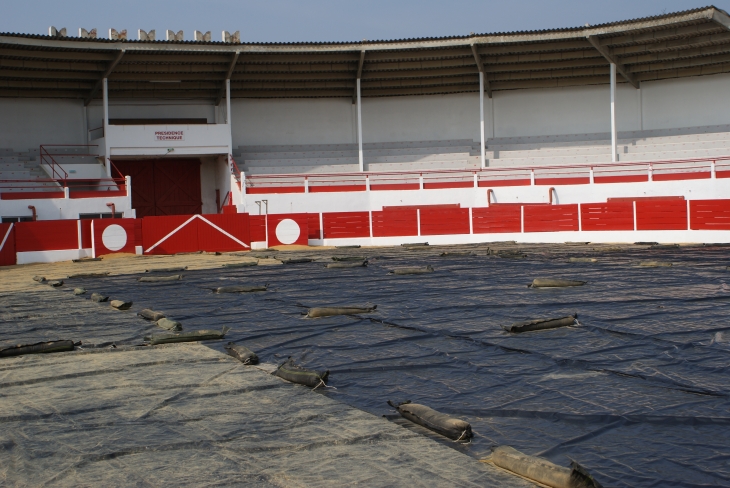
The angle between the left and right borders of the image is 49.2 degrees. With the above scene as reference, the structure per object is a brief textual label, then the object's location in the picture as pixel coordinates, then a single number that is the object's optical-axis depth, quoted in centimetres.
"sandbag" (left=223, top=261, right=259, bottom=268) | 1808
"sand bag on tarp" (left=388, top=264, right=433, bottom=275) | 1459
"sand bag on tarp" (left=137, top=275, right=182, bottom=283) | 1517
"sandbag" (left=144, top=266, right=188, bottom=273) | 1790
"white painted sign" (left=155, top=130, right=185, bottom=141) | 3291
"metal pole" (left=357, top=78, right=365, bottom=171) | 3359
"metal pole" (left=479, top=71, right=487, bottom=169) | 3353
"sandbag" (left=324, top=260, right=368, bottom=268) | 1666
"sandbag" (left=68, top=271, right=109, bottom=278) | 1738
